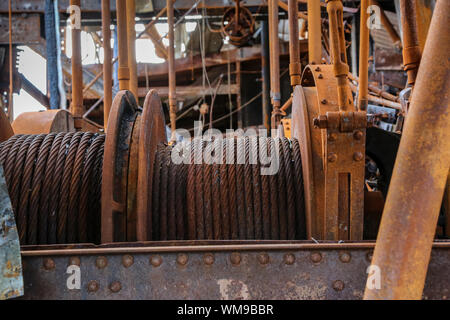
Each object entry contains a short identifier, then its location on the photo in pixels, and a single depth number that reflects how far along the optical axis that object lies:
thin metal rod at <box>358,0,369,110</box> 2.42
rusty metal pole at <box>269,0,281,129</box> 4.11
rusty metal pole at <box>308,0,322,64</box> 3.00
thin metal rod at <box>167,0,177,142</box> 4.92
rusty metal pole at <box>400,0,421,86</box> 1.83
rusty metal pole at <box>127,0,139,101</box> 3.77
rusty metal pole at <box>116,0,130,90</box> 2.89
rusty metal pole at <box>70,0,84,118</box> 3.05
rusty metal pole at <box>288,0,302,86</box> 2.96
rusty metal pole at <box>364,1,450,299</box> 1.01
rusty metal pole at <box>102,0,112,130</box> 3.36
